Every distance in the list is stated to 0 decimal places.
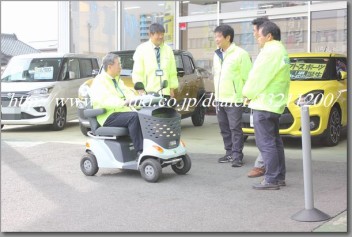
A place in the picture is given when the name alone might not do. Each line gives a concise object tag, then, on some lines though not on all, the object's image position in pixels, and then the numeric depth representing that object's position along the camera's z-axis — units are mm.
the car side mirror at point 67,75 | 12130
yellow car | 8359
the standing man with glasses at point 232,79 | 7191
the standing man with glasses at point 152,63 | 7219
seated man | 6520
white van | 11289
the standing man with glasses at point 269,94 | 5762
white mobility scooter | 6383
